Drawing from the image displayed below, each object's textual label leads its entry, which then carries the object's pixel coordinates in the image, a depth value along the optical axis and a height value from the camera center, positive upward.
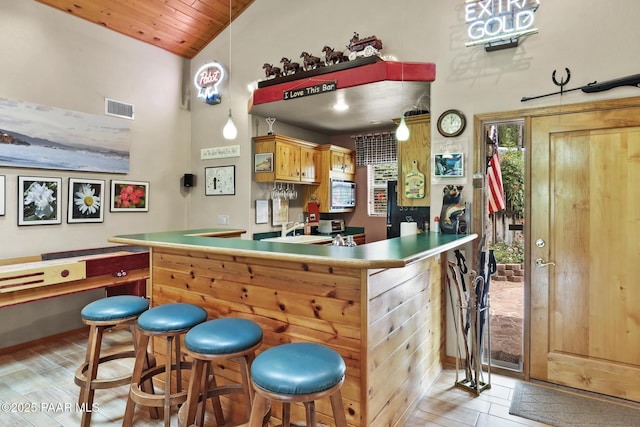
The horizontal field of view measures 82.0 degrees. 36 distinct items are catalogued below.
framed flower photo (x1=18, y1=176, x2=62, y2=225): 3.61 +0.11
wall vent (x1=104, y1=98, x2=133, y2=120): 4.26 +1.21
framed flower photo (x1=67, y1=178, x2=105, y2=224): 3.97 +0.12
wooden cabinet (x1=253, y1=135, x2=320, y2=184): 4.60 +0.69
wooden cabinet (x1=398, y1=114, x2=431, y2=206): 3.71 +0.57
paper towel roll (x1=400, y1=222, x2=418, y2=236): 3.43 -0.18
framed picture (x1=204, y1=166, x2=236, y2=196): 4.75 +0.40
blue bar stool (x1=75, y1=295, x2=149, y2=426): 2.29 -0.75
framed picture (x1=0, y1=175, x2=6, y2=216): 3.47 +0.16
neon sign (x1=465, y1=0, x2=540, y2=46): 2.87 +1.53
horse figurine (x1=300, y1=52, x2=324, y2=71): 3.94 +1.60
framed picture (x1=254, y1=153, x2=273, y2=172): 4.59 +0.61
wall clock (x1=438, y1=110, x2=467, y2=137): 3.24 +0.78
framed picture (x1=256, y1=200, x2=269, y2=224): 4.79 -0.01
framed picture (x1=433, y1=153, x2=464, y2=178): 3.24 +0.40
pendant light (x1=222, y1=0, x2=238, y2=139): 3.36 +0.74
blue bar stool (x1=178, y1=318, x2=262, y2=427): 1.79 -0.69
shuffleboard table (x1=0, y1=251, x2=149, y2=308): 2.99 -0.58
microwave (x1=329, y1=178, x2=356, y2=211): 5.57 +0.26
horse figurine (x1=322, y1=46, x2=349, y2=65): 3.74 +1.58
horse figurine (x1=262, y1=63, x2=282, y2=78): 4.18 +1.60
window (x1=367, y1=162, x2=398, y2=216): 5.88 +0.38
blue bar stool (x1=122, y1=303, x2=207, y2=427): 2.05 -0.78
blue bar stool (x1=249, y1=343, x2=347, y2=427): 1.45 -0.68
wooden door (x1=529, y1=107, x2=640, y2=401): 2.70 -0.31
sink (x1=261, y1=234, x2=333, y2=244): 4.91 -0.38
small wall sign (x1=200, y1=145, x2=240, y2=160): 4.73 +0.77
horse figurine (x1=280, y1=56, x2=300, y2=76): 4.05 +1.60
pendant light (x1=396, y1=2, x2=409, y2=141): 3.18 +0.68
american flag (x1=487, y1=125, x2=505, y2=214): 3.13 +0.20
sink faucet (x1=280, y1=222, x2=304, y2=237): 5.16 -0.25
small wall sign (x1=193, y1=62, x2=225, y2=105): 4.69 +1.69
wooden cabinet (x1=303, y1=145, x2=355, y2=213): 5.46 +0.56
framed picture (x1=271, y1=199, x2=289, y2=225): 5.06 -0.01
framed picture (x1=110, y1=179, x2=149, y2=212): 4.35 +0.18
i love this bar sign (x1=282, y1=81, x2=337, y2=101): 3.65 +1.24
